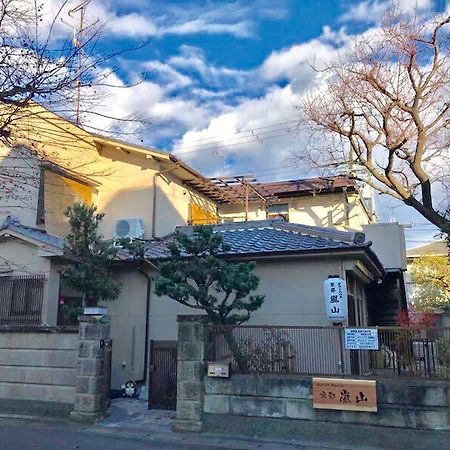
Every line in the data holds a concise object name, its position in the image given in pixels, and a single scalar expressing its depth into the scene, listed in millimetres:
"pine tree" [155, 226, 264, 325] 9078
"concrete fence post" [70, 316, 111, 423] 9477
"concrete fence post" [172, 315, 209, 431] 8727
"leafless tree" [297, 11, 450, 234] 14508
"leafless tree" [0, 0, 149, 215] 5789
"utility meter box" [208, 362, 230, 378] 8656
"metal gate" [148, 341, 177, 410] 10312
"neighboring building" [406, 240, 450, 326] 33141
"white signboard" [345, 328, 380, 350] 8219
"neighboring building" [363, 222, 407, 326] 16141
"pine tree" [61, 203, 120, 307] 11562
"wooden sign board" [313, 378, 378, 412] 7707
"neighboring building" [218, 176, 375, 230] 22500
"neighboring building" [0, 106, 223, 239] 15273
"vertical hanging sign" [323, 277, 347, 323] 10469
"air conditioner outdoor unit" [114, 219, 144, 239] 16969
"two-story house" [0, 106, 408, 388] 11438
